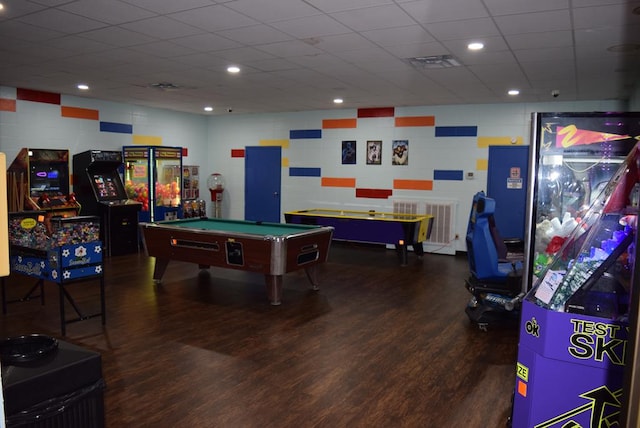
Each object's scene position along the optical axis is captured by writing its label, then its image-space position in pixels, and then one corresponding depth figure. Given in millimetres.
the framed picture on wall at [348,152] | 9461
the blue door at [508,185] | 8133
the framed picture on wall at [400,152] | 8953
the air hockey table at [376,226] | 7172
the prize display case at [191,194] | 10086
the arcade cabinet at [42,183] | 7129
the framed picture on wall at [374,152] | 9203
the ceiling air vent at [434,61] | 5078
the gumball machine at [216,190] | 10867
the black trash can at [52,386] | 1314
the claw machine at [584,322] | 2080
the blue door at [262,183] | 10398
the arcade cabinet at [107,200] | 7859
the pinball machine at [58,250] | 4191
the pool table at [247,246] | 5047
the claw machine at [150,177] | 8734
